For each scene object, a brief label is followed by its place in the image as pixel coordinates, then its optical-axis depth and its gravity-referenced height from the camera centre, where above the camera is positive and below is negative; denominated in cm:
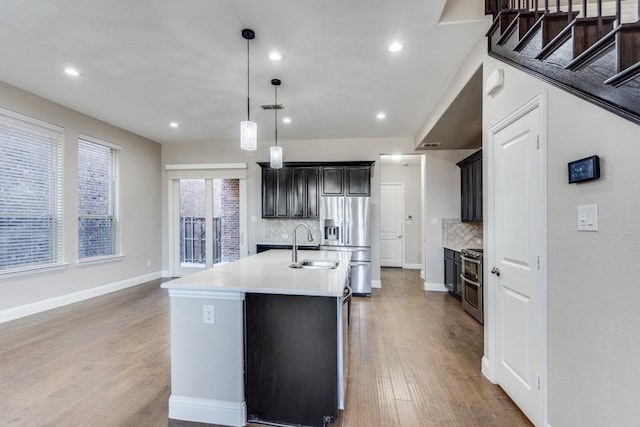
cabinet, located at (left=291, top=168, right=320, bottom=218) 555 +42
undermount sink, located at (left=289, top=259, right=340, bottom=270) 300 -48
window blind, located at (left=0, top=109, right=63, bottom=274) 371 +31
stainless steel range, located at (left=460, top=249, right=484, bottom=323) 370 -89
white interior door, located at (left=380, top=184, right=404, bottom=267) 797 -25
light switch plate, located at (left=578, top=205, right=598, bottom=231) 140 -2
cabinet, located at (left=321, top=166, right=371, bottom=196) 532 +61
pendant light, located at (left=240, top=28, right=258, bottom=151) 272 +73
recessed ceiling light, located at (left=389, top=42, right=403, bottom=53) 272 +153
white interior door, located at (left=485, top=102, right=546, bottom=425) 185 -33
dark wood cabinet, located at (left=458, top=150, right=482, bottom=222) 441 +42
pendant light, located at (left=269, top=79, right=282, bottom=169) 350 +70
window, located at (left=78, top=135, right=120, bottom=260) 476 +30
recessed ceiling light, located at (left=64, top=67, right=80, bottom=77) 325 +158
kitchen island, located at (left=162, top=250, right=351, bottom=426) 187 -87
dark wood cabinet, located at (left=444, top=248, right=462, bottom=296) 471 -93
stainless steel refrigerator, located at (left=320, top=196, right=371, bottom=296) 514 -28
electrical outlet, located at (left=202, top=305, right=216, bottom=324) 196 -64
